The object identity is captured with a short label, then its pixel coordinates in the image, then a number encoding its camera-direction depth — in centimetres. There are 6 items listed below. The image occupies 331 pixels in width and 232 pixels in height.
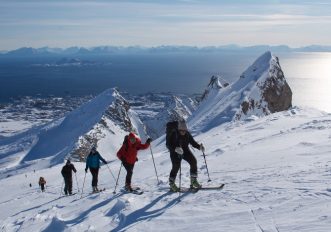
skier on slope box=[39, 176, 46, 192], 2555
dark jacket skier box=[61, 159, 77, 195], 1989
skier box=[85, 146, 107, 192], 1717
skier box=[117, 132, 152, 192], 1305
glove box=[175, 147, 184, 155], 1104
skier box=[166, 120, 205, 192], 1146
